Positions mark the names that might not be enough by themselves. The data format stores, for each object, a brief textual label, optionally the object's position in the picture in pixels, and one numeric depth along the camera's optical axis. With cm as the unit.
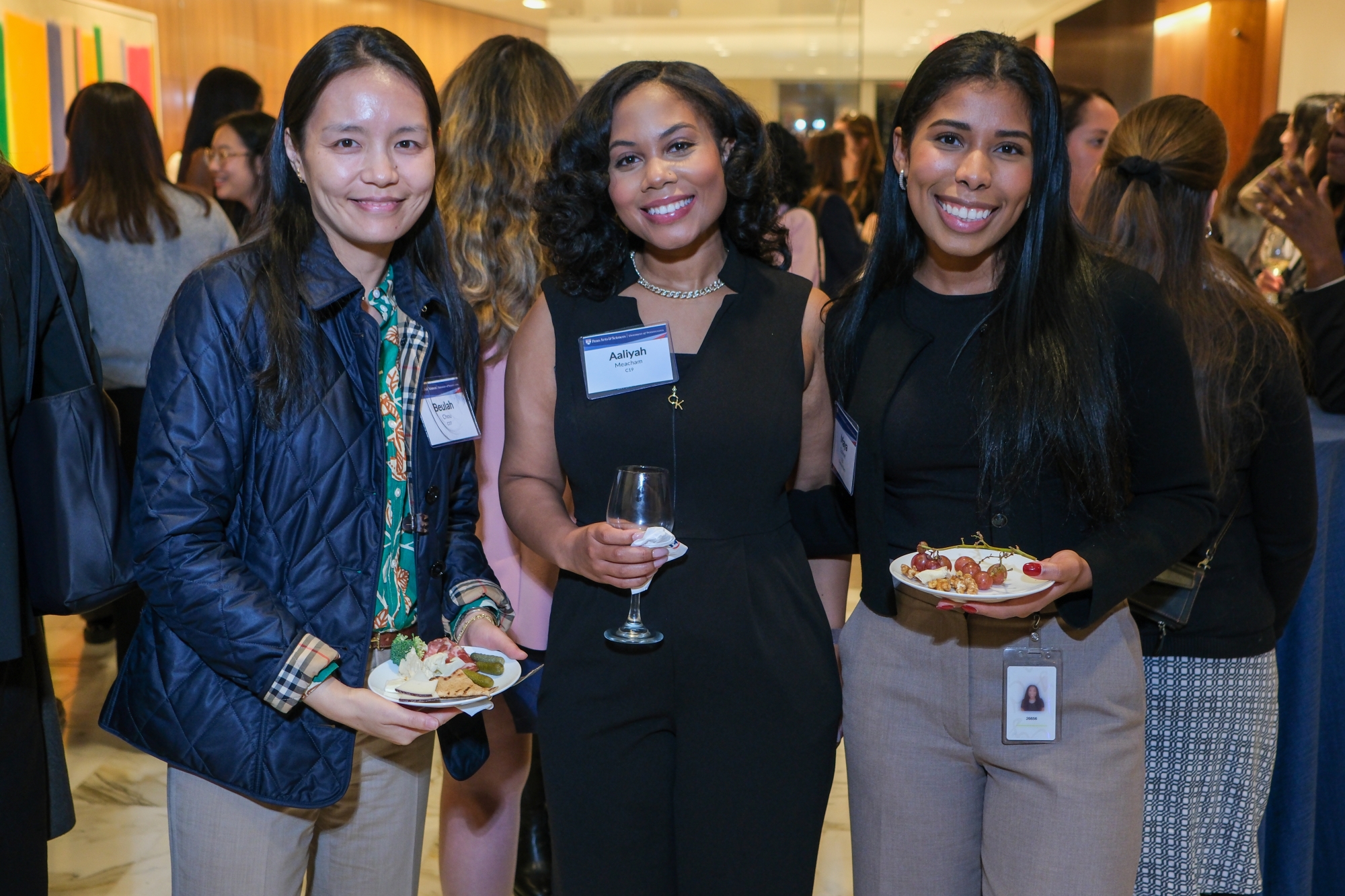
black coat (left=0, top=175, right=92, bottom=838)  153
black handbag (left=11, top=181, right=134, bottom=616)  158
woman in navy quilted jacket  154
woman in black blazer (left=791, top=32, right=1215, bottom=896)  171
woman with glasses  466
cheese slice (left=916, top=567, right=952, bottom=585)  163
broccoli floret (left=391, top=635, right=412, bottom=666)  165
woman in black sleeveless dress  184
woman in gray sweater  375
